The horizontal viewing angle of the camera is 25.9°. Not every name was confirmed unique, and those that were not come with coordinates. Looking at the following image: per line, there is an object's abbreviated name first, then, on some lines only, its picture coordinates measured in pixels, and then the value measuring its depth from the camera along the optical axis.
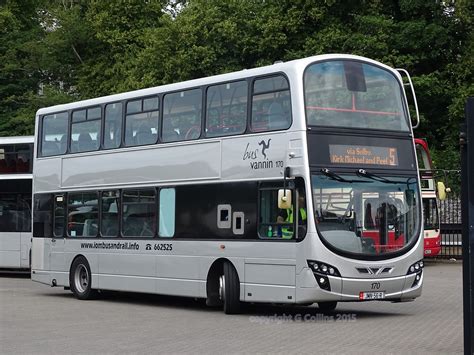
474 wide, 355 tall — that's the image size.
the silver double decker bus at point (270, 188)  16.59
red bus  34.53
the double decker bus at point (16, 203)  31.31
